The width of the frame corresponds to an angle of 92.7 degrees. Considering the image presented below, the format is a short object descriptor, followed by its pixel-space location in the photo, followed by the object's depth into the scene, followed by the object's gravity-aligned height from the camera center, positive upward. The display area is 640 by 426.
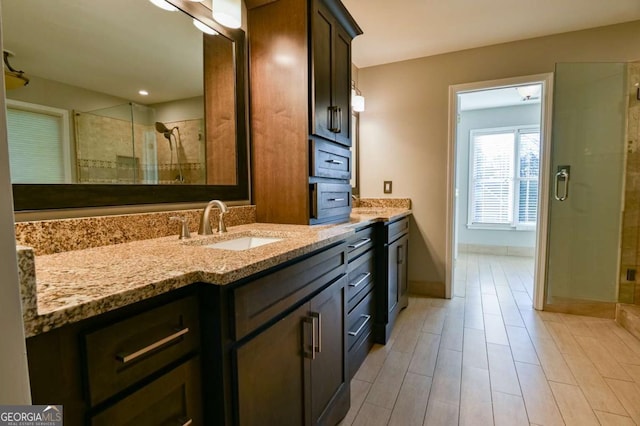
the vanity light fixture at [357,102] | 2.88 +0.83
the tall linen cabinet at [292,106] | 1.65 +0.48
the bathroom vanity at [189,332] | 0.53 -0.32
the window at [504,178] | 4.63 +0.18
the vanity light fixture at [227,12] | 1.41 +0.84
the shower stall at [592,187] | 2.41 +0.01
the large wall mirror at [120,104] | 0.93 +0.34
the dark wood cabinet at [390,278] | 2.11 -0.66
